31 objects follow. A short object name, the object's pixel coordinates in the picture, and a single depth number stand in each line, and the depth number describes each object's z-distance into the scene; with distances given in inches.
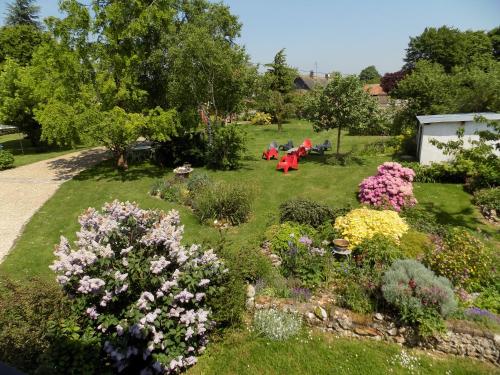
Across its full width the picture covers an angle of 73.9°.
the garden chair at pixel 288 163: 733.9
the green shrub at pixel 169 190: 576.1
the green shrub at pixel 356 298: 273.9
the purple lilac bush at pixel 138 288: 219.5
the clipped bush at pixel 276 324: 268.2
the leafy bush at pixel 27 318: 196.2
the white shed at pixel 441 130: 645.1
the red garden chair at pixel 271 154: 862.5
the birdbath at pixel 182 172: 642.2
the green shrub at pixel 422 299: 249.1
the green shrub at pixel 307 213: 426.3
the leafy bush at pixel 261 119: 1609.3
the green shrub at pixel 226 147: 743.7
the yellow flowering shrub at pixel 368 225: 354.0
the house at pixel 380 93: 2359.6
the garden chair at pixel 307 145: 903.1
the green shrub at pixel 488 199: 485.3
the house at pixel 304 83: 2687.0
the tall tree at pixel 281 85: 1429.6
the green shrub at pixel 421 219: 407.0
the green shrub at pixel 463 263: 301.0
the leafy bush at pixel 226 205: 485.4
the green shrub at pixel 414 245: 335.0
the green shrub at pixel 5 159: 815.7
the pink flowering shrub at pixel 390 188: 507.8
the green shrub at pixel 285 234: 361.4
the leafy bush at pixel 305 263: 318.0
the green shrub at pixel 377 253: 320.5
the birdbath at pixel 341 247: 342.0
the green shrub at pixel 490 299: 279.2
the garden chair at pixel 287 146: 964.2
